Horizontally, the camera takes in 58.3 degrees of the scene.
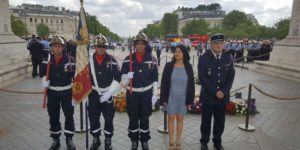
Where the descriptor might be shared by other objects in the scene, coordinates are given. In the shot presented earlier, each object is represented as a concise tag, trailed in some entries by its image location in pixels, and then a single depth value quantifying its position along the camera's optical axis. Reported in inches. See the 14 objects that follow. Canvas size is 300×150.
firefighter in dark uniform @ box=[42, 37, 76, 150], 188.9
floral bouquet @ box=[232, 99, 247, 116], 295.4
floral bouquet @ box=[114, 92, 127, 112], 300.4
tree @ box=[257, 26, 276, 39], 3110.0
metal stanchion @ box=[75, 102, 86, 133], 235.2
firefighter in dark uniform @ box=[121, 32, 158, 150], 190.4
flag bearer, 188.5
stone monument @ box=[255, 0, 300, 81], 553.3
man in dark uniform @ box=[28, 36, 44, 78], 506.2
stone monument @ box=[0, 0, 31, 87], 471.8
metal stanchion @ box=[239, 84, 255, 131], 247.8
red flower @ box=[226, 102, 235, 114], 297.6
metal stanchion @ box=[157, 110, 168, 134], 240.1
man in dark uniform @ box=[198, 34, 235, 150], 195.0
